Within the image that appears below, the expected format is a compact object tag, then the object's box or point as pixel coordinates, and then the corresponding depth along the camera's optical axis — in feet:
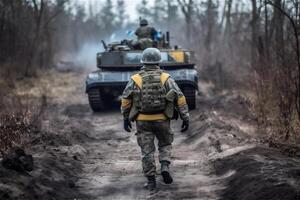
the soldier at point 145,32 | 58.08
